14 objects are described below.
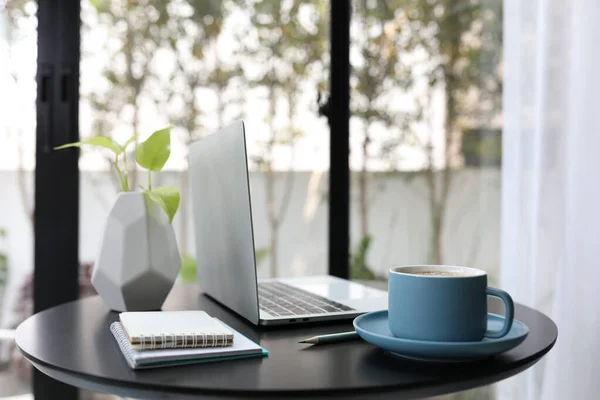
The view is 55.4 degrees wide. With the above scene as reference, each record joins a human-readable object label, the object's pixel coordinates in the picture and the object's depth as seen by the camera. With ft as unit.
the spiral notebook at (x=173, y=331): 2.09
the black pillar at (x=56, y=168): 4.86
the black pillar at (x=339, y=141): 5.81
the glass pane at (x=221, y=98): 5.19
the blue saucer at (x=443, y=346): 1.97
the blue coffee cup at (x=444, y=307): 2.04
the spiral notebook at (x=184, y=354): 2.00
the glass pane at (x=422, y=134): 5.57
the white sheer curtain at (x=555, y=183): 3.94
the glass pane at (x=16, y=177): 4.87
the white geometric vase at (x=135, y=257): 3.01
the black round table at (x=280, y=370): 1.80
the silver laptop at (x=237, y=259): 2.64
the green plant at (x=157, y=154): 3.19
